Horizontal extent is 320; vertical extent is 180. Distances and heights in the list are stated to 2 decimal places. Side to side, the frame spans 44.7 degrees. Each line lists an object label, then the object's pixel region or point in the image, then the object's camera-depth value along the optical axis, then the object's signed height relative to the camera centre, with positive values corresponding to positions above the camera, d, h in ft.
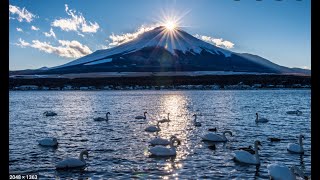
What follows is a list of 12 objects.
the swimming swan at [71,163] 47.06 -9.18
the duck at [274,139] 69.31 -9.16
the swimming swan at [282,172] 39.29 -8.70
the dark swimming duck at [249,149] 58.10 -9.34
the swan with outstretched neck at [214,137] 67.51 -8.66
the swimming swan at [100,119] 108.68 -8.56
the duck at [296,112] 126.19 -7.94
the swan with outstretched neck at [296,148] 56.75 -8.87
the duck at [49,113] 125.29 -7.99
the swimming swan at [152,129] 84.74 -8.89
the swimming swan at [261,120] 103.65 -8.57
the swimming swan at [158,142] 64.13 -8.87
